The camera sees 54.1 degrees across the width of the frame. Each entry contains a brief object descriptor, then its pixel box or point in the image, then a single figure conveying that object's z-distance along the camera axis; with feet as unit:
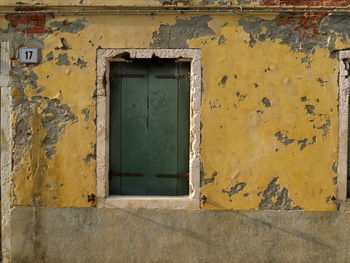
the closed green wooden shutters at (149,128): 12.88
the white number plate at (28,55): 12.53
